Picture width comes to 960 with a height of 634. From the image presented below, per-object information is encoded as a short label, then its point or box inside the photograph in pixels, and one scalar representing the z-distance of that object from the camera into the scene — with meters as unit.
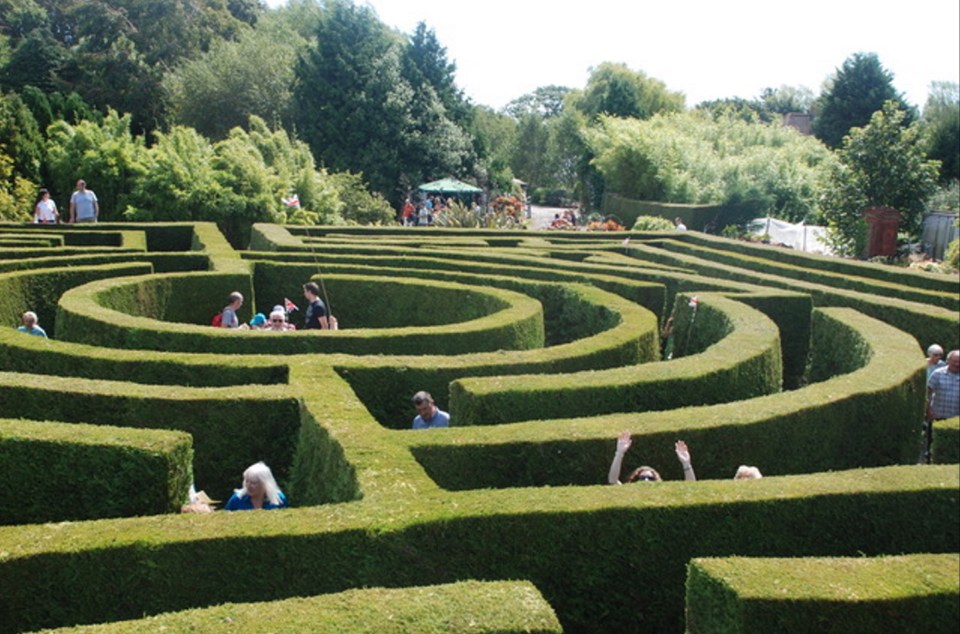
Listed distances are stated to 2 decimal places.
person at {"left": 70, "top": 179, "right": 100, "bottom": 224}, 27.00
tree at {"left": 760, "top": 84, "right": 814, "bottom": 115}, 132.25
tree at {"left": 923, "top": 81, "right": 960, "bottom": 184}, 61.51
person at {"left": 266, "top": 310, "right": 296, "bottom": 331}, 15.72
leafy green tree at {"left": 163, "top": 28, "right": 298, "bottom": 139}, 57.16
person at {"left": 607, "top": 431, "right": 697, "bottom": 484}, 9.37
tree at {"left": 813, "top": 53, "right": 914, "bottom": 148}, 71.94
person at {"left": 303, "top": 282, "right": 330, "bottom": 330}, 17.12
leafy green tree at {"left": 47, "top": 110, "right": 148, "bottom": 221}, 32.66
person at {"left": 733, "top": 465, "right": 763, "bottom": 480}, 9.48
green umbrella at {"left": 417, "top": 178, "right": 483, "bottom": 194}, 49.13
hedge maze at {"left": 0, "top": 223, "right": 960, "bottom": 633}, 7.00
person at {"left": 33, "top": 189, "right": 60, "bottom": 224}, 26.38
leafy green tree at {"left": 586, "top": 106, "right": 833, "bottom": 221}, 49.72
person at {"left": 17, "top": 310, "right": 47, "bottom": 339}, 14.81
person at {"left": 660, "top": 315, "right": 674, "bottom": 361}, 18.39
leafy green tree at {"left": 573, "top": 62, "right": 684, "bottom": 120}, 80.19
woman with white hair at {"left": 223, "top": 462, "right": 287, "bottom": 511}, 8.92
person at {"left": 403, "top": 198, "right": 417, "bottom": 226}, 44.06
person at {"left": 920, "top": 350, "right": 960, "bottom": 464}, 13.49
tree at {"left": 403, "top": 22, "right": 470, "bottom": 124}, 59.84
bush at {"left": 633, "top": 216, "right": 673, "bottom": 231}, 37.06
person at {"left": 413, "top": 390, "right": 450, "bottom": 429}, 10.90
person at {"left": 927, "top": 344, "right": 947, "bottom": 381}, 14.82
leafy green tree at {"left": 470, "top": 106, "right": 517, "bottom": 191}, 88.75
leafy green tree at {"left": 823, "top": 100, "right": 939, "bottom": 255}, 39.16
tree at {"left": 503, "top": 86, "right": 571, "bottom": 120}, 138.12
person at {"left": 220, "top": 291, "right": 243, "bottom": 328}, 16.66
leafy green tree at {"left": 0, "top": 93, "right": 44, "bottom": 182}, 39.56
